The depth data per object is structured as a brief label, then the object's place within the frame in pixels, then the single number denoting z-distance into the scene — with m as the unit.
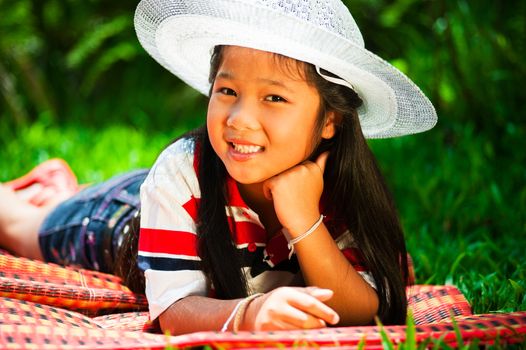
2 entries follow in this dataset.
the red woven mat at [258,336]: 1.97
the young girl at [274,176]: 2.17
